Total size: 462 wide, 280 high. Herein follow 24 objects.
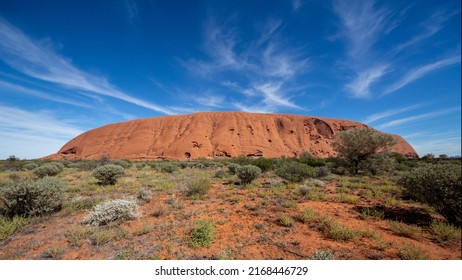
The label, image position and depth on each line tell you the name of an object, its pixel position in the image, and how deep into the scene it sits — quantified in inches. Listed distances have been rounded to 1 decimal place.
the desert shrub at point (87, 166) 782.5
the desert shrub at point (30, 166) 806.0
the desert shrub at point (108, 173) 435.8
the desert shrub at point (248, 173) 450.9
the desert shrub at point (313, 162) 815.3
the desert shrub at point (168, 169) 717.8
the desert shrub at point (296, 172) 458.9
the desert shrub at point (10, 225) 197.5
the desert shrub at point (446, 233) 180.7
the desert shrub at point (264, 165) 657.0
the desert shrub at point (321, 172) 561.6
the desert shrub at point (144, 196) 314.4
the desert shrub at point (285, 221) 214.4
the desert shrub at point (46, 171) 571.1
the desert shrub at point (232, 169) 611.7
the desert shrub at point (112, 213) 222.8
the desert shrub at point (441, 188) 211.8
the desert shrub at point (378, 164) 625.9
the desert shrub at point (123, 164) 905.8
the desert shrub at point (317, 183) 413.4
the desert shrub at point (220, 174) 572.4
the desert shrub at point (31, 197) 240.1
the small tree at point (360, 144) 636.7
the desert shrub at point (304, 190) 340.5
